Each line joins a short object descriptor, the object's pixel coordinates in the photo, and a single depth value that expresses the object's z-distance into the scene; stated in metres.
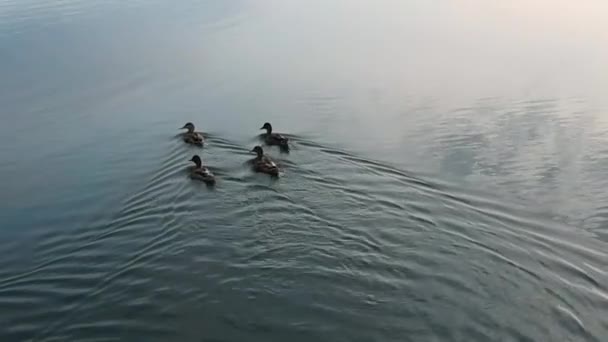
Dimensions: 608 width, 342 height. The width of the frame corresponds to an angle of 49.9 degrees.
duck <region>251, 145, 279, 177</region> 12.66
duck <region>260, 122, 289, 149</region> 14.20
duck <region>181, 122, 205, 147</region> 14.72
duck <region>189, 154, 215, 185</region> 12.59
